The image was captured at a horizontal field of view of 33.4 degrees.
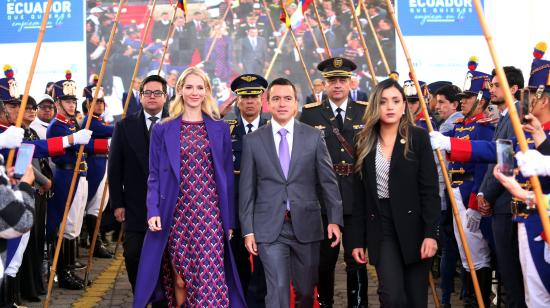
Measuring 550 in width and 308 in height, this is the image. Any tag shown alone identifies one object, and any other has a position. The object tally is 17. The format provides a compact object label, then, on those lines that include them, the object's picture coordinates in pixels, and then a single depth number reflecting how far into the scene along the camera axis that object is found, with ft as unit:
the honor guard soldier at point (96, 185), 37.47
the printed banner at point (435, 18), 67.62
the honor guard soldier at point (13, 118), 25.11
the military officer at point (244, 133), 22.97
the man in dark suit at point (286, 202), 20.40
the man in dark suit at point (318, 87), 55.98
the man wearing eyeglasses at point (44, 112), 36.04
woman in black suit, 19.04
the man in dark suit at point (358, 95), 47.60
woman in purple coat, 20.93
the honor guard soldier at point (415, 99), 32.35
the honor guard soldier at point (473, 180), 24.56
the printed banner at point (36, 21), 68.18
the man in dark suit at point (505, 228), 20.72
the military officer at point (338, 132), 24.52
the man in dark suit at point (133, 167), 24.21
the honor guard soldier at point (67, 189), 31.19
